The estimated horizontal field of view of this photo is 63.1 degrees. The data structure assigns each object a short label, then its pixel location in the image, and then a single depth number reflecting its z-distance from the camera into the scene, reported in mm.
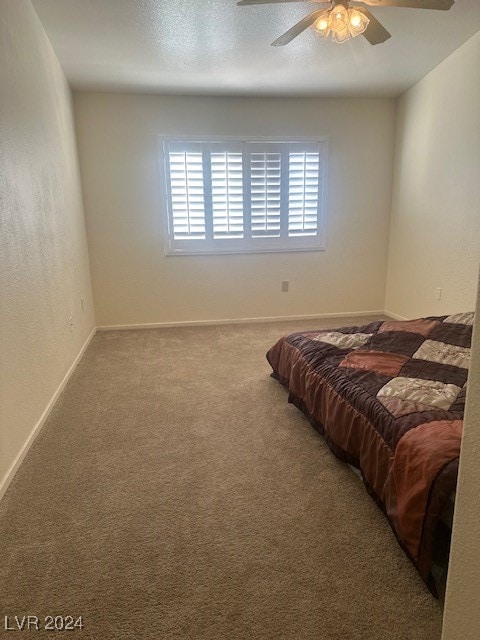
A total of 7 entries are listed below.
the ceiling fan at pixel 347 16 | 2104
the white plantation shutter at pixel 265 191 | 4410
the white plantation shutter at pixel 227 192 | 4340
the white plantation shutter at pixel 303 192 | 4484
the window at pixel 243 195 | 4309
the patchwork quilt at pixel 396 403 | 1280
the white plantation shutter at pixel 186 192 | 4277
